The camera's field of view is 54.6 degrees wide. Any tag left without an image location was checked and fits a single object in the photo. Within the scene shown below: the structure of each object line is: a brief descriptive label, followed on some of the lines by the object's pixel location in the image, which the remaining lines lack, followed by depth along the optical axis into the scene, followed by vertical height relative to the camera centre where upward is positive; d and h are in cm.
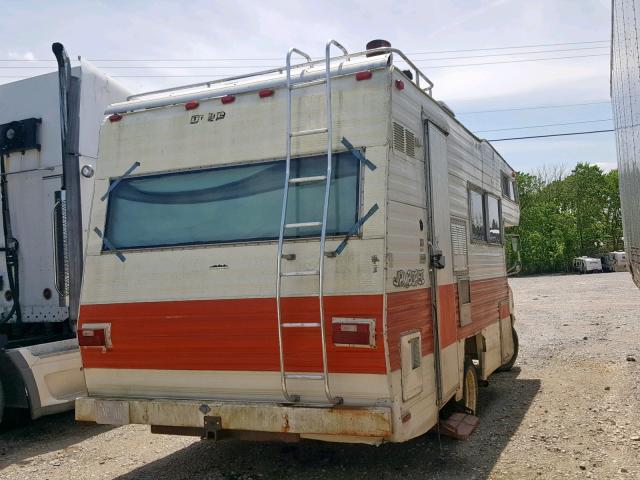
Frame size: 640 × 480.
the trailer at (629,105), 617 +178
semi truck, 686 +84
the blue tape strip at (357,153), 428 +79
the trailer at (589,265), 4528 -75
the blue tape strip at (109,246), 496 +26
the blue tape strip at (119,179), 509 +81
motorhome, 415 +7
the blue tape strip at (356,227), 418 +27
